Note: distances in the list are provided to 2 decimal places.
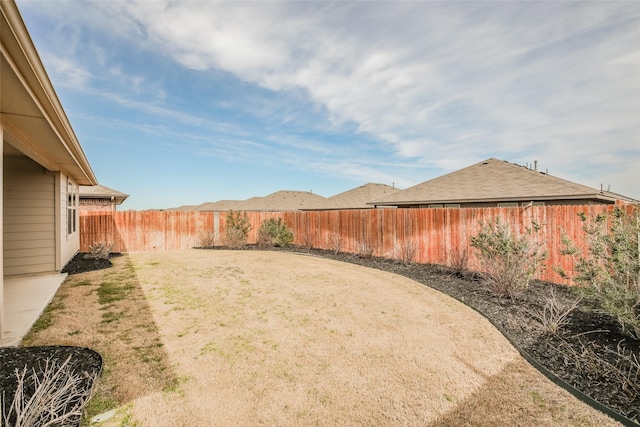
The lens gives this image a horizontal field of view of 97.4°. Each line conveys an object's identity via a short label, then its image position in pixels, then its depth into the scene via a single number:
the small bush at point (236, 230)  14.47
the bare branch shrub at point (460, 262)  7.83
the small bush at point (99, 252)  9.79
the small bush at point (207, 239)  14.40
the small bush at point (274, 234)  14.31
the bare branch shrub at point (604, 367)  2.70
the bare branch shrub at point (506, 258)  5.76
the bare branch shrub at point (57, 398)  1.95
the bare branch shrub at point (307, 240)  14.01
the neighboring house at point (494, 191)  10.64
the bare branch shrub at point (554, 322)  4.01
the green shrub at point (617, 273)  3.59
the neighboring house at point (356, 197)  22.42
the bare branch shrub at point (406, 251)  9.53
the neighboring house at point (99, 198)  17.22
